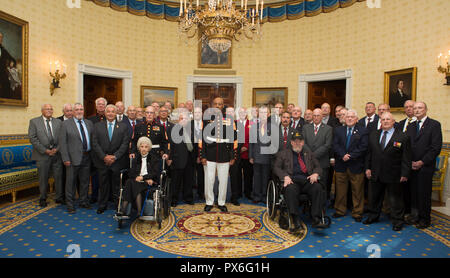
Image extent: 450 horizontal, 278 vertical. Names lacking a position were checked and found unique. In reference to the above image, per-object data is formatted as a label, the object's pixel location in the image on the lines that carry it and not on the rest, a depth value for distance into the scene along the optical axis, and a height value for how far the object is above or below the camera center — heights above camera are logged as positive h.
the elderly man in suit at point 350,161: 4.78 -0.55
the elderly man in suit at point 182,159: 5.41 -0.61
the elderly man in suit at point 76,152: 5.03 -0.49
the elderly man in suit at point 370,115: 5.92 +0.23
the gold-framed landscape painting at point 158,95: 9.41 +0.89
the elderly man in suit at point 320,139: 5.14 -0.23
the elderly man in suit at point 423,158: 4.45 -0.45
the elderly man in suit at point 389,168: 4.41 -0.59
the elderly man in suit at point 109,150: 4.98 -0.44
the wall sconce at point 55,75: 7.38 +1.13
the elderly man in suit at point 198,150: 5.46 -0.48
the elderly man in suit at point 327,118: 6.34 +0.16
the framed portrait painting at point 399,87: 6.76 +0.92
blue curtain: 8.74 +3.43
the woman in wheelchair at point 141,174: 4.27 -0.73
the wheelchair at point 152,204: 4.16 -1.10
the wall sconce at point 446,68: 5.88 +1.14
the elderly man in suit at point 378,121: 5.36 +0.11
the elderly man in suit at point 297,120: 5.98 +0.12
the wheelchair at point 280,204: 4.36 -1.16
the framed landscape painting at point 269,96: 9.57 +0.92
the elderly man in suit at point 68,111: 5.31 +0.20
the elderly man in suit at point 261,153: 5.64 -0.51
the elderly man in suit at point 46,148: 5.21 -0.45
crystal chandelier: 5.59 +1.93
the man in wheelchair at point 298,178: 4.18 -0.76
